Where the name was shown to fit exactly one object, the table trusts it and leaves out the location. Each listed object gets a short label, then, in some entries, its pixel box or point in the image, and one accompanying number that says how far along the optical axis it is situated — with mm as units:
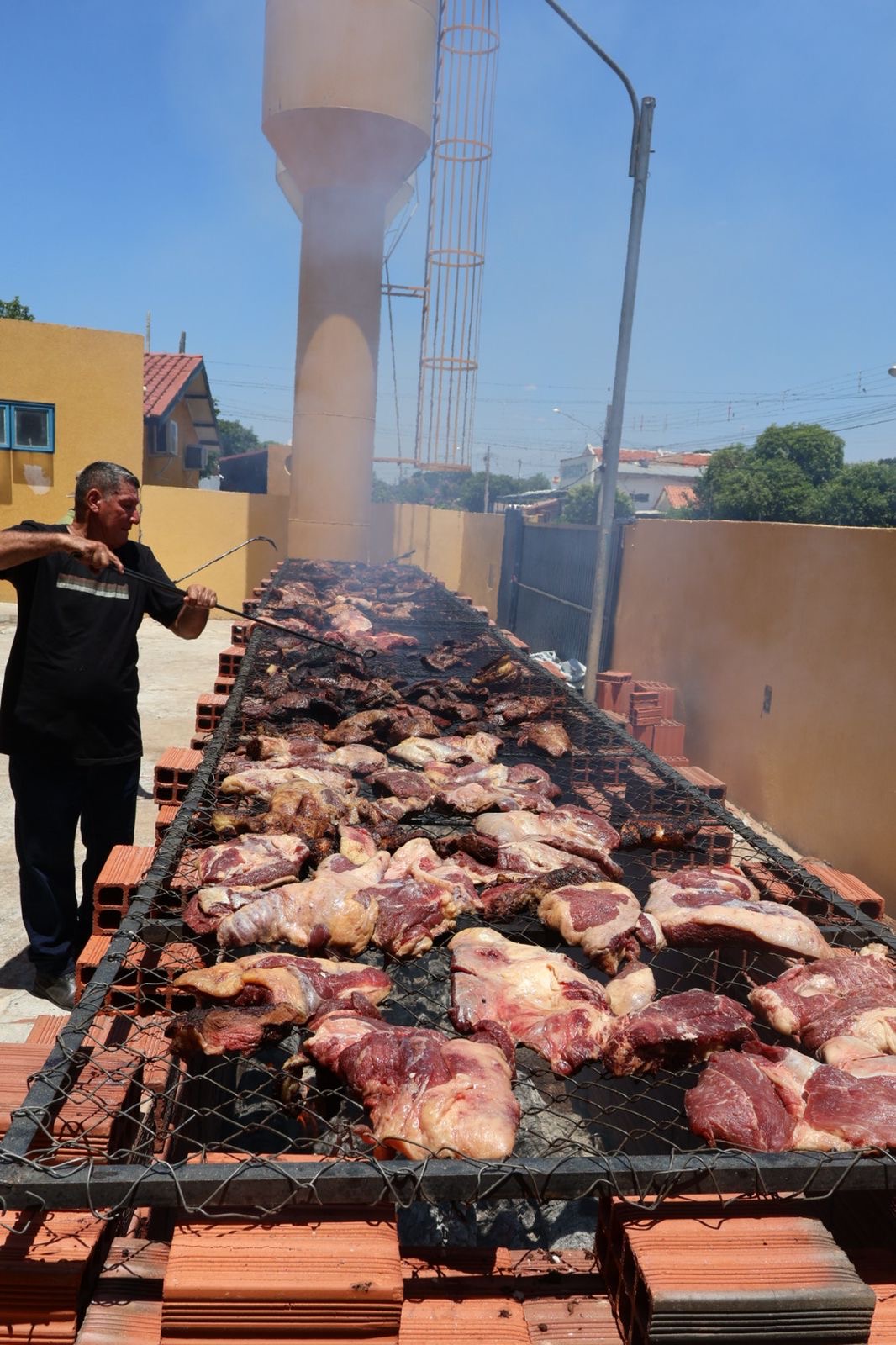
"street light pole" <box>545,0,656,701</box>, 9172
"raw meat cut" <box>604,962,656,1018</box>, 2713
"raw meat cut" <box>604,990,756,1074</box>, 2479
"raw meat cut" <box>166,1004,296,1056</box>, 2400
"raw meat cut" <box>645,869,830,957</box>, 3059
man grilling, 4324
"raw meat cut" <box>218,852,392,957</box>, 2953
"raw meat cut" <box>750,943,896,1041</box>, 2711
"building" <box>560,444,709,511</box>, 77625
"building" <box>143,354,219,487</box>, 21469
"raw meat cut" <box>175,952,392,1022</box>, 2590
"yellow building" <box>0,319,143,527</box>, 17641
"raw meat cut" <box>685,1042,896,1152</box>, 2152
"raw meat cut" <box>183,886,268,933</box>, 2953
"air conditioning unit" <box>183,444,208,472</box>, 26859
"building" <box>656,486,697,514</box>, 63219
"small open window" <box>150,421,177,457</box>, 21406
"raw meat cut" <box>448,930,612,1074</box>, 2531
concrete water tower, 14828
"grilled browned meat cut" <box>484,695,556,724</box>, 5828
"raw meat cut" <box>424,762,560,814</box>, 4223
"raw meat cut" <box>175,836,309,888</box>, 3199
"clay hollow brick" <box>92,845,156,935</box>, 3201
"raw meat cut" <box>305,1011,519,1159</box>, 2084
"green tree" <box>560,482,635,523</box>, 50103
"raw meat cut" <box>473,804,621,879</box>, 3689
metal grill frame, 1739
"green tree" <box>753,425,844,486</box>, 43500
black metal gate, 13875
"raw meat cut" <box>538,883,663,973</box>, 2998
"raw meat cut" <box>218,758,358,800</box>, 4047
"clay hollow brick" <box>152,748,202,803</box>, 4402
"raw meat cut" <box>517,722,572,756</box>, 5188
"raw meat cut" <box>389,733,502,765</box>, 4879
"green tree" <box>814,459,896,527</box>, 38281
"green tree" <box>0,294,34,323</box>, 30250
